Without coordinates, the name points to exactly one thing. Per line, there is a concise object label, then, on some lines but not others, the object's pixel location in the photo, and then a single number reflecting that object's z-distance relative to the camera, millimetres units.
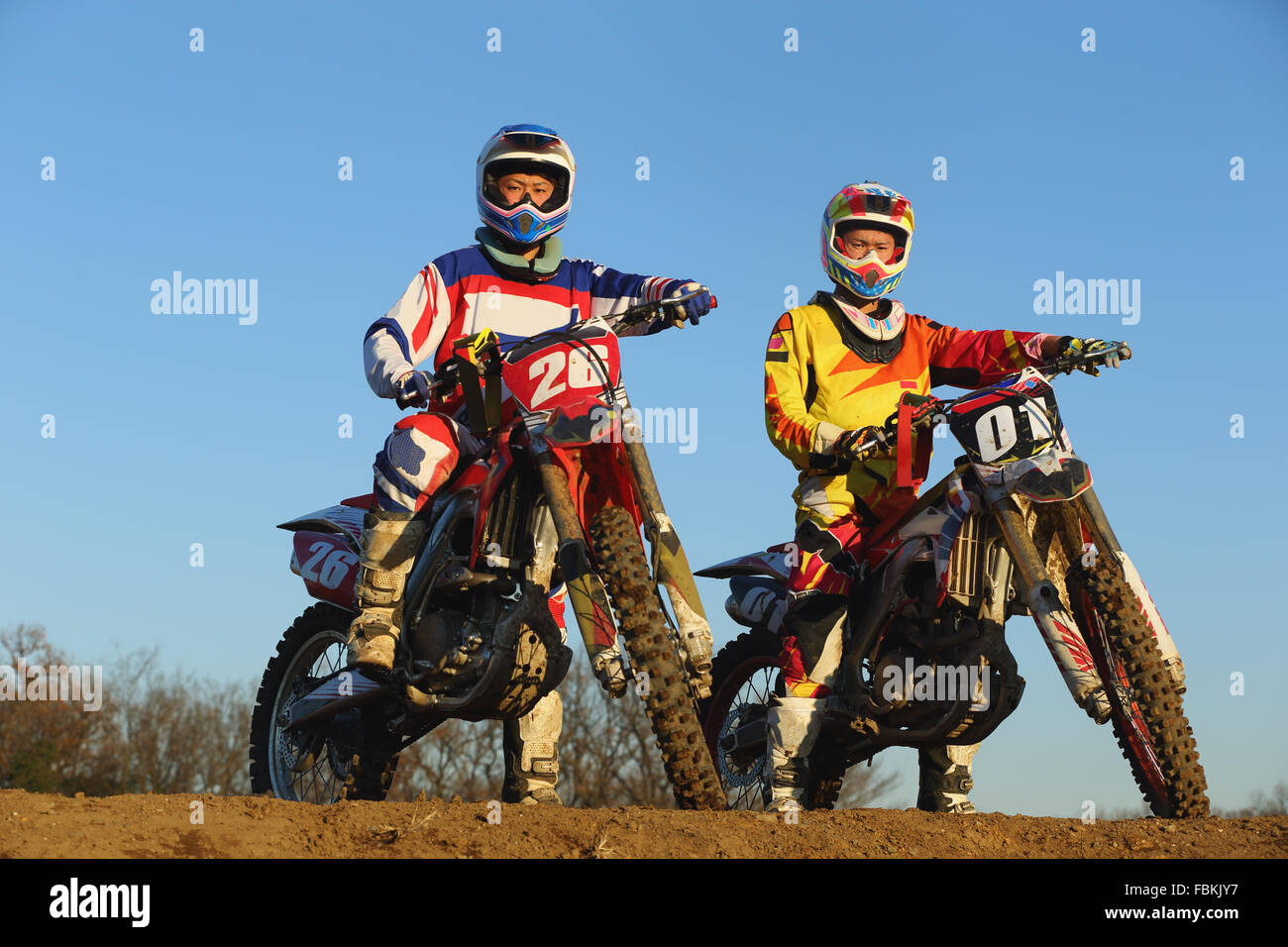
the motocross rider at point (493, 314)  7855
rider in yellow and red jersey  8055
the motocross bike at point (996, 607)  6902
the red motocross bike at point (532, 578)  6617
